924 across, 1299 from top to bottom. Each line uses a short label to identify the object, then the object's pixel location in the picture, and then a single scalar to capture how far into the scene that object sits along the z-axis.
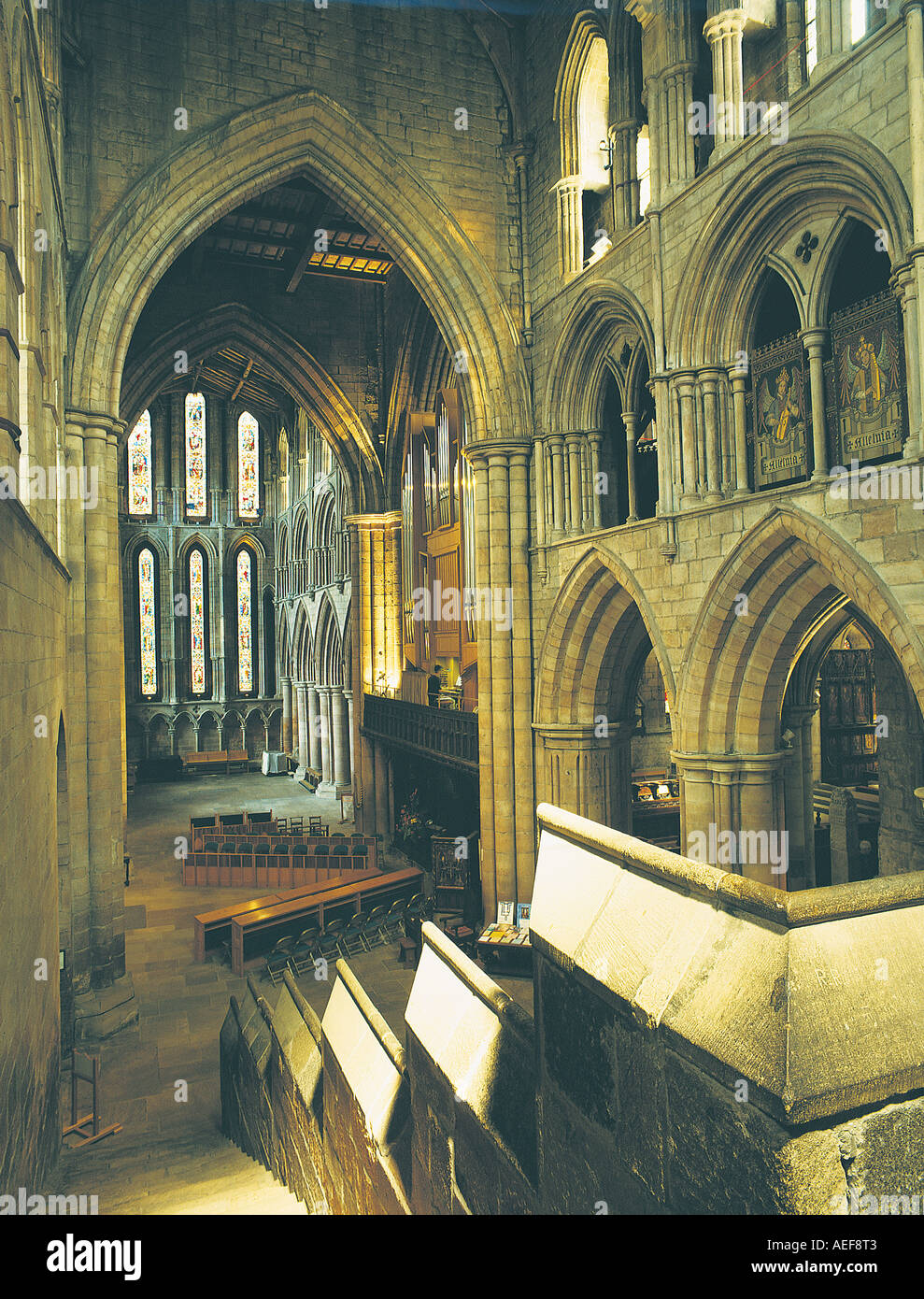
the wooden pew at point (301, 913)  11.41
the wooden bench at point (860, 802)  12.77
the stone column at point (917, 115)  5.66
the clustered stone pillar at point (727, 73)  7.64
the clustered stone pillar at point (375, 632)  18.86
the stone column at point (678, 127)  8.48
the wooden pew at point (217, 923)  11.76
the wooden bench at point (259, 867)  14.67
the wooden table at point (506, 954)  10.01
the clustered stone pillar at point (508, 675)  11.77
